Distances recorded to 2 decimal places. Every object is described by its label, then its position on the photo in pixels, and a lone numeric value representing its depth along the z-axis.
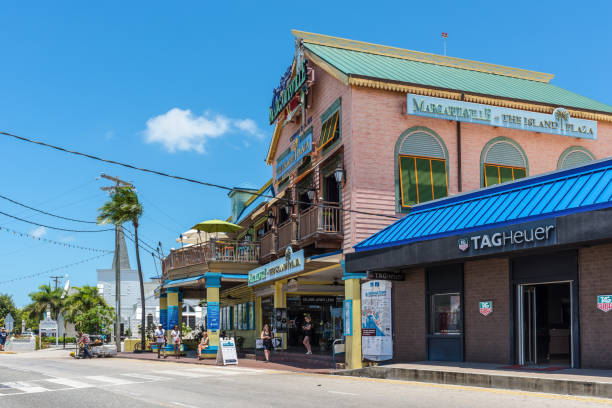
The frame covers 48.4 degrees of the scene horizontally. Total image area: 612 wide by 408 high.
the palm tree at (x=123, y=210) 41.94
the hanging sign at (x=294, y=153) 26.46
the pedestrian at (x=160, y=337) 31.77
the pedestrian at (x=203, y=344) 29.26
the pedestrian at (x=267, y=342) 26.08
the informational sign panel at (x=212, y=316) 30.36
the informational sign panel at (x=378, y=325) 19.95
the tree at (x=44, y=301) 82.94
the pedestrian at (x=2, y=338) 49.07
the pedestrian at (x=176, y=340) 31.83
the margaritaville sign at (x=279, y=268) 23.14
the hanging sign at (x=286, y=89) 26.66
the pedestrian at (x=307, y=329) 25.80
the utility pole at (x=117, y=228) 44.19
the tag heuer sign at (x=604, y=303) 14.48
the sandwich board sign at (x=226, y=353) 25.42
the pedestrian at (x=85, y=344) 34.12
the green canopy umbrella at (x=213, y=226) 31.53
